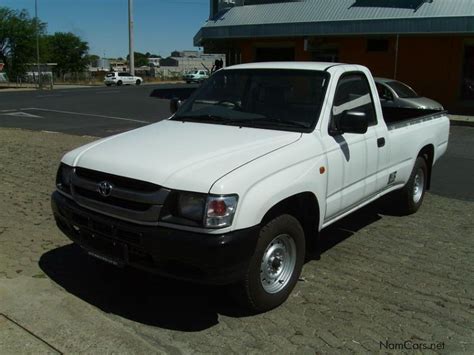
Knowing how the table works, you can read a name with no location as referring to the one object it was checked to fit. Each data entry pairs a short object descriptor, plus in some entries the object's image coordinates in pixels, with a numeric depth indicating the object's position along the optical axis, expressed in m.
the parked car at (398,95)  14.97
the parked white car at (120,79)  57.91
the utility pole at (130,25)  58.97
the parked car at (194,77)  63.34
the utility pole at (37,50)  50.72
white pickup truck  3.38
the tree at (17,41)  54.28
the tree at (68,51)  90.81
